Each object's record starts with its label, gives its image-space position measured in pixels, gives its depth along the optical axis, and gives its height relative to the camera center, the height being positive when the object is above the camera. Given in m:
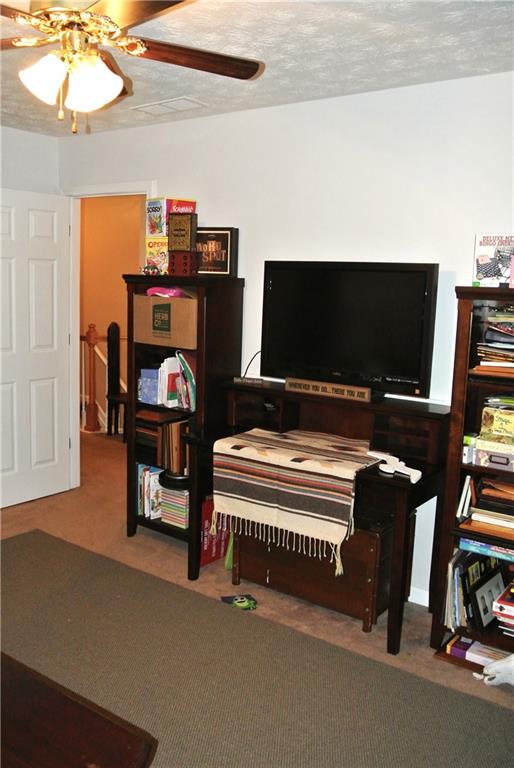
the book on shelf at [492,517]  2.72 -0.90
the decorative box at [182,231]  3.80 +0.28
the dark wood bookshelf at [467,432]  2.71 -0.59
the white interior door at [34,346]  4.39 -0.46
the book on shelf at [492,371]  2.68 -0.31
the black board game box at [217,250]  3.81 +0.18
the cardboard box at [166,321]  3.62 -0.21
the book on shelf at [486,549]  2.68 -1.02
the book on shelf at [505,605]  2.72 -1.24
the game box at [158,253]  3.92 +0.16
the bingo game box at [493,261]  2.71 +0.13
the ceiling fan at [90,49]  1.76 +0.66
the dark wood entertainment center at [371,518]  2.89 -1.01
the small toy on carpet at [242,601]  3.26 -1.52
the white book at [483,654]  2.80 -1.48
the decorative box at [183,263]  3.80 +0.11
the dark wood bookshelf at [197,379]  3.56 -0.53
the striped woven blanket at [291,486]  2.91 -0.89
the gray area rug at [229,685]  2.31 -1.54
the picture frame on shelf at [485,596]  2.83 -1.29
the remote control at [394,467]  2.86 -0.76
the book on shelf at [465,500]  2.88 -0.87
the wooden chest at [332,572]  3.05 -1.35
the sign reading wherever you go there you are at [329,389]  3.20 -0.49
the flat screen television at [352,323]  3.12 -0.17
